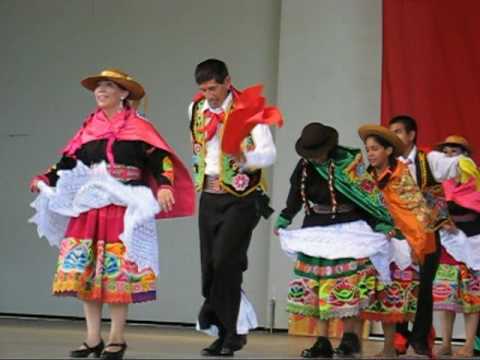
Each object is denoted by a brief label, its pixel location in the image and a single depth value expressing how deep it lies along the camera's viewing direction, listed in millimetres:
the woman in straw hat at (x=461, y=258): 14771
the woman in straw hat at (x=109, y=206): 10658
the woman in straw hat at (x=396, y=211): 13145
